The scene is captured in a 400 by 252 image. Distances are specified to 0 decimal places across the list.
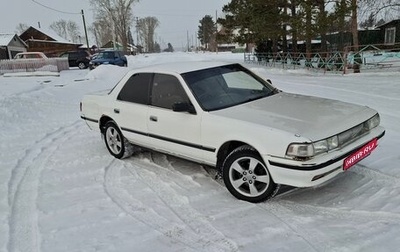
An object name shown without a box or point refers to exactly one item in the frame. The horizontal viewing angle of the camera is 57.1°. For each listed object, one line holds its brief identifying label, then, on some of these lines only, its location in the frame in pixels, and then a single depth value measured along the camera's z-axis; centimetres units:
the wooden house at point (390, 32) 3330
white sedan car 360
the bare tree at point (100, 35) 9859
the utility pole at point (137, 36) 10620
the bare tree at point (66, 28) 12362
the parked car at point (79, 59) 3266
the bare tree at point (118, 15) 6075
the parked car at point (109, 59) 2688
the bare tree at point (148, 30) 11106
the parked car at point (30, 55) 2924
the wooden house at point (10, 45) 4303
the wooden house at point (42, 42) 5672
